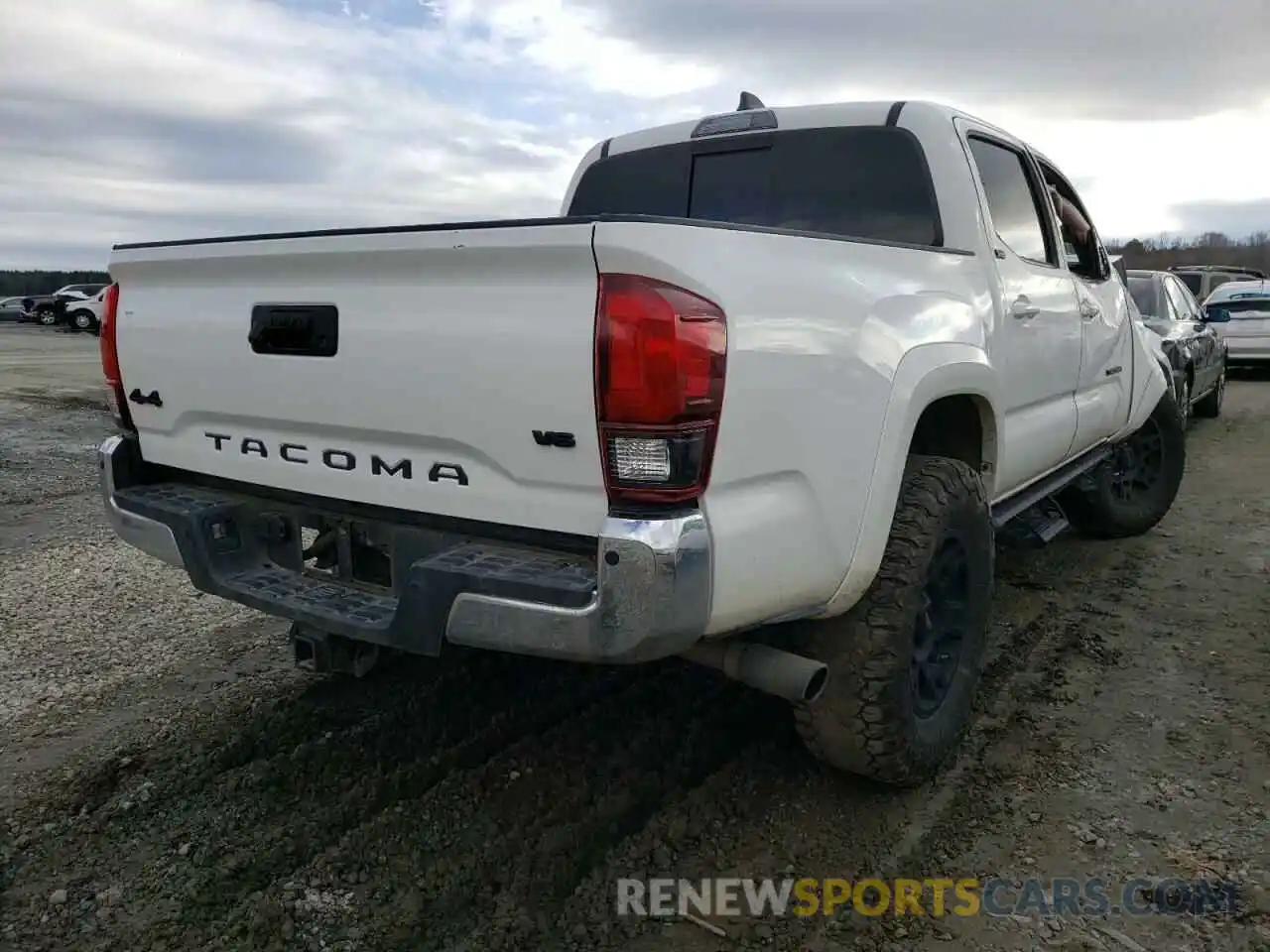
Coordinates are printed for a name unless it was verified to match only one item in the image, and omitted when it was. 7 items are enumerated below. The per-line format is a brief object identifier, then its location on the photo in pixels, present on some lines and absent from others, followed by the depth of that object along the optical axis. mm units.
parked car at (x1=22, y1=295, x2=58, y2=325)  35531
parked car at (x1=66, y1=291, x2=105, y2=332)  33312
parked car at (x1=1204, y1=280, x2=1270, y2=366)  14727
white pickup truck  2121
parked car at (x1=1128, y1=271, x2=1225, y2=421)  8969
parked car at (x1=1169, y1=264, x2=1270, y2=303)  19092
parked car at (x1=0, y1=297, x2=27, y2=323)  37625
